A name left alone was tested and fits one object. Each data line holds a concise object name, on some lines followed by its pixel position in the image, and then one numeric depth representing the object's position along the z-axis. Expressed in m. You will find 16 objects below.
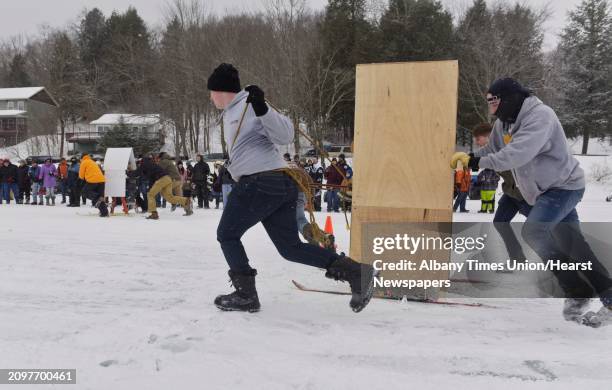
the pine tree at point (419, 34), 34.00
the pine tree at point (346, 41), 34.94
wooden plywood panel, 3.84
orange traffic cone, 6.85
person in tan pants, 11.43
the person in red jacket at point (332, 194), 14.77
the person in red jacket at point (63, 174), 18.23
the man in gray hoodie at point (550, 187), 3.38
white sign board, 12.62
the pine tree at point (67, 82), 50.38
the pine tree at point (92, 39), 58.06
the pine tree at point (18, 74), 67.00
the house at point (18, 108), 56.82
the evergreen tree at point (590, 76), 36.06
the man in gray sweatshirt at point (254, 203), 3.39
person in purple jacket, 17.09
